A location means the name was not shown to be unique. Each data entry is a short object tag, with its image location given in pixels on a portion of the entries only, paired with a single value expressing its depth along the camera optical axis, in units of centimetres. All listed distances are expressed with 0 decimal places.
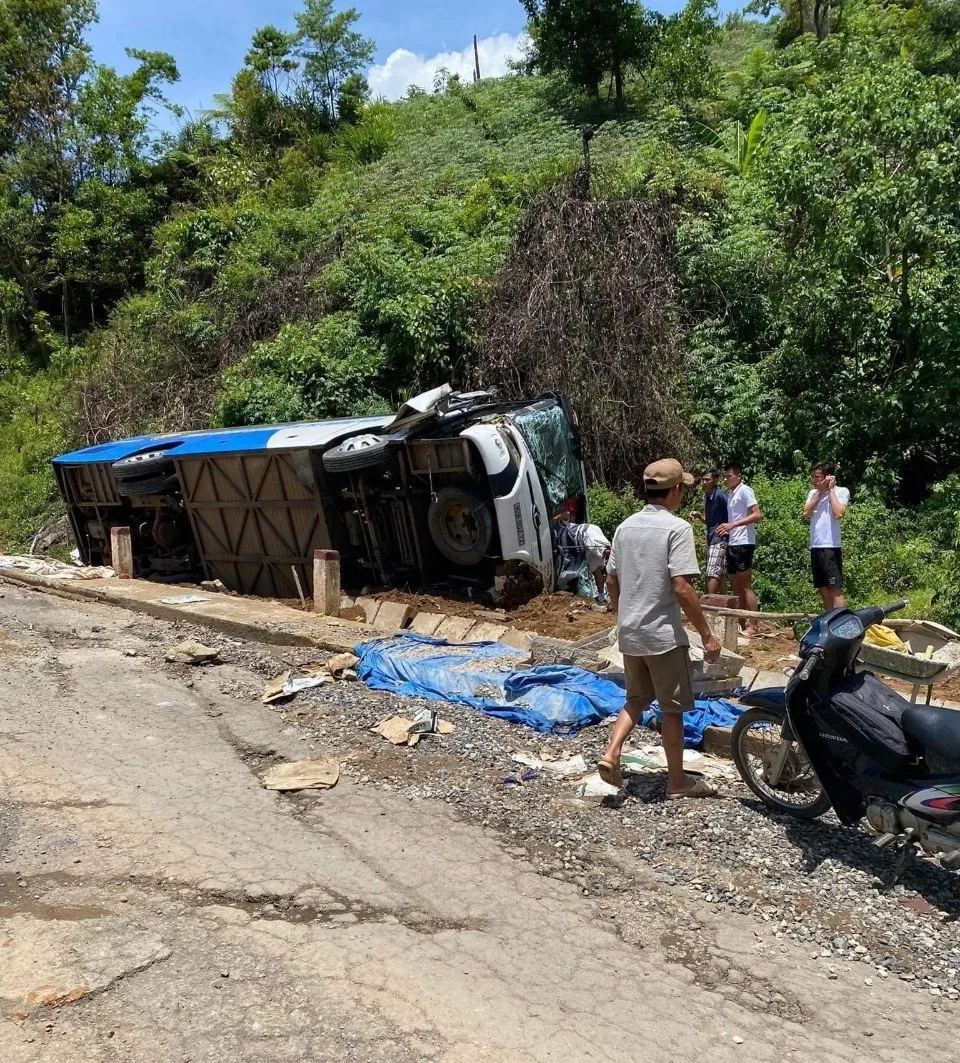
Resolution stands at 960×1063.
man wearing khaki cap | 477
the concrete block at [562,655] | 710
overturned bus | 987
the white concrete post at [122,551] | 1382
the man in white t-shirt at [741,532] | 905
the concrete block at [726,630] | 785
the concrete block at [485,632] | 923
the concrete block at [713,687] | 638
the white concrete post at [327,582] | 1063
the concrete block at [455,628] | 948
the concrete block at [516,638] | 876
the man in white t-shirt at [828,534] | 784
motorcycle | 400
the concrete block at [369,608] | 1046
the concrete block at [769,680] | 685
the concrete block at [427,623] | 984
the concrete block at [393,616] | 1016
